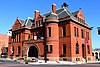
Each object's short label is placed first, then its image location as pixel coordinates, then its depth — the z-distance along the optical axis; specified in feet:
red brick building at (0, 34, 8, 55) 136.49
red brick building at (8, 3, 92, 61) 71.78
